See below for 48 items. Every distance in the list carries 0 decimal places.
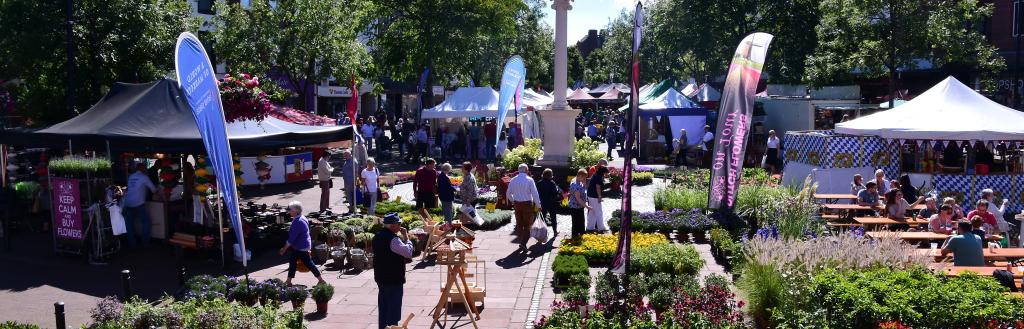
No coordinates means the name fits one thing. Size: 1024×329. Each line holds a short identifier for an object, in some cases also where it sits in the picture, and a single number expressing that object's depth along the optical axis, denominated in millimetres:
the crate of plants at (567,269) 11039
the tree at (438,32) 37344
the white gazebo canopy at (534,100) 37312
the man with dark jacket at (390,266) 8625
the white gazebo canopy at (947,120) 16984
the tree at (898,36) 27234
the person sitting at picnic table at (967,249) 10234
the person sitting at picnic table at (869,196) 15609
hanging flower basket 14078
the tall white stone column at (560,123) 21219
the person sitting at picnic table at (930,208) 14251
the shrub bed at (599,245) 12680
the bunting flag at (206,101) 8797
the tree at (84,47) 19828
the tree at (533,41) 57947
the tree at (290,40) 30234
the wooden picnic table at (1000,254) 10828
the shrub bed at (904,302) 7168
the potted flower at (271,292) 9789
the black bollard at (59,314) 8281
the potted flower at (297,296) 9812
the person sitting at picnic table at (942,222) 12977
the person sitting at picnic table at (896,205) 14297
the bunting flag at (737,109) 12883
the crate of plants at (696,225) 14347
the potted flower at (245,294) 9711
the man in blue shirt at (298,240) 11250
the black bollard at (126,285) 9586
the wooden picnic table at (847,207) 15172
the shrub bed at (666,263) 11094
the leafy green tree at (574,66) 83625
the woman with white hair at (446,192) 15297
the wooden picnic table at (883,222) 13867
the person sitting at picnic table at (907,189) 16359
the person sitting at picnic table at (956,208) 13383
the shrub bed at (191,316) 7711
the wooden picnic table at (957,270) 9320
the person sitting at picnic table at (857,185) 16641
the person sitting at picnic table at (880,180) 16406
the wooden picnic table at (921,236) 12273
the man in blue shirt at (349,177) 18516
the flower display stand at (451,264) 8930
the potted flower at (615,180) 21047
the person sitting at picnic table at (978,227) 11306
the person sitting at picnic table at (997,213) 13219
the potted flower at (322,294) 9945
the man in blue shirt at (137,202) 14031
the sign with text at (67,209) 13516
